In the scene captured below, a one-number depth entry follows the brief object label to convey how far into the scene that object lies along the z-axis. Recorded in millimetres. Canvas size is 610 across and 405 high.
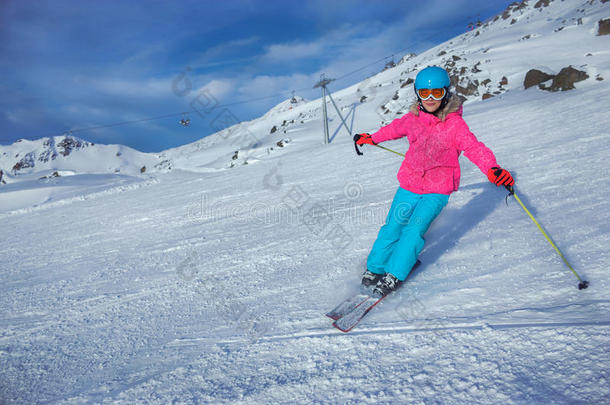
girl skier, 2412
